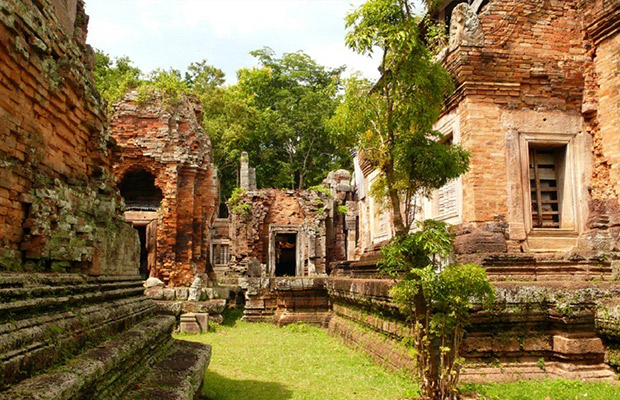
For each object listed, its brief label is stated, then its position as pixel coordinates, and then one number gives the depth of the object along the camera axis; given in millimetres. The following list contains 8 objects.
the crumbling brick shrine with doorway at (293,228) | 21797
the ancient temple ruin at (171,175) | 13883
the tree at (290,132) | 35969
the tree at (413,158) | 4336
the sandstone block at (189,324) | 10594
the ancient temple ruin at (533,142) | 6883
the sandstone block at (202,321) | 10773
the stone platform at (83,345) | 2350
